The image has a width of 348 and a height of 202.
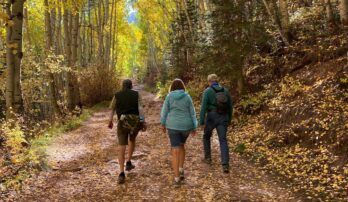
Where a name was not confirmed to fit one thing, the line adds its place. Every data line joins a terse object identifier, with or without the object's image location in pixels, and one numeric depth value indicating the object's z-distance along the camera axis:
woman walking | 7.17
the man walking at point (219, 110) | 8.02
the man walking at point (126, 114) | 7.66
